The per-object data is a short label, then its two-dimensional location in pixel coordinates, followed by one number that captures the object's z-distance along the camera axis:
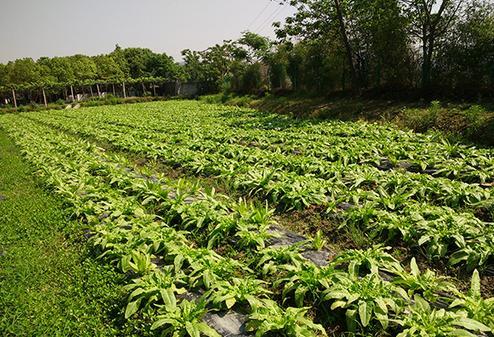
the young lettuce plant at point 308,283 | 3.90
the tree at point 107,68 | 70.54
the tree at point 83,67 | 66.00
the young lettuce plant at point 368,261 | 4.21
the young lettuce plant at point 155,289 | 3.84
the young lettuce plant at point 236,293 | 3.76
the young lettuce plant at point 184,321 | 3.39
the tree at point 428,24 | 15.50
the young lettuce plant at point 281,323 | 3.33
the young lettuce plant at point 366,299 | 3.45
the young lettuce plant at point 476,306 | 3.34
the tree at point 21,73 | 58.33
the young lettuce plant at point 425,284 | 3.79
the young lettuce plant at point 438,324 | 3.11
